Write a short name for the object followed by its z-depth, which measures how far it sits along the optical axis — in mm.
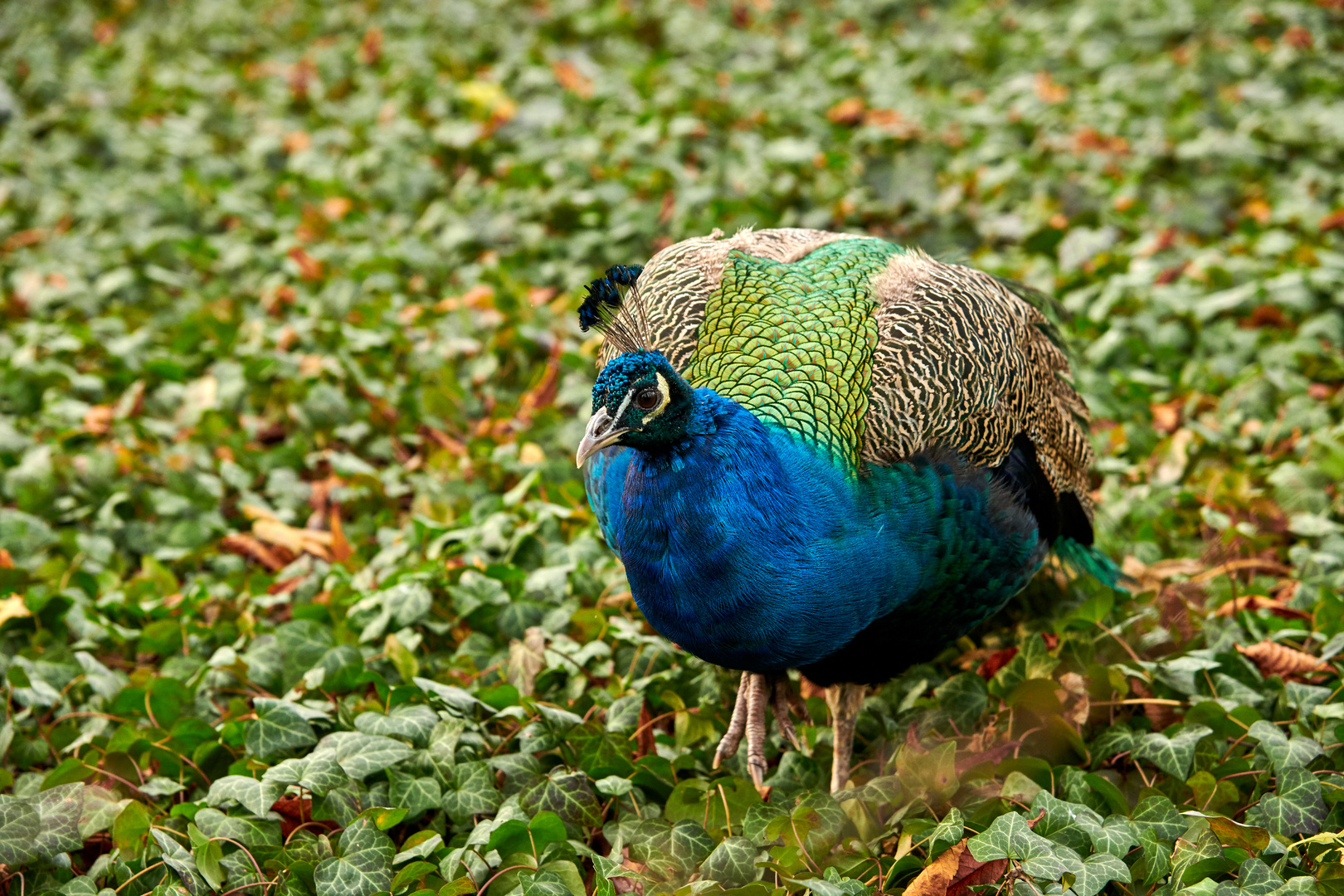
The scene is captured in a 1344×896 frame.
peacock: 4656
